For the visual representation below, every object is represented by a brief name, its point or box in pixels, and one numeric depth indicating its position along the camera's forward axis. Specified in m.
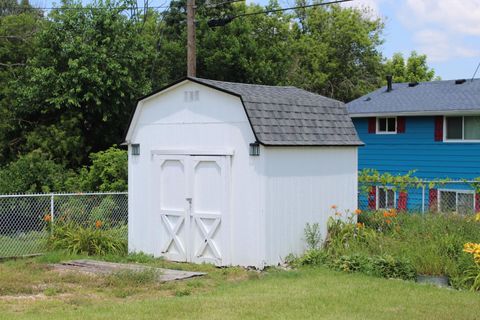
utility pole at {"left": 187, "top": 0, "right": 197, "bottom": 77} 17.89
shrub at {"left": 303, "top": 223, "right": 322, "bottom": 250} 12.51
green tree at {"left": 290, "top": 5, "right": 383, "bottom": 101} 45.09
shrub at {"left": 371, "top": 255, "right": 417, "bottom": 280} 10.62
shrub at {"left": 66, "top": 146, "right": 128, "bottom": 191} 19.16
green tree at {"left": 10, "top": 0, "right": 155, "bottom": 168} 22.05
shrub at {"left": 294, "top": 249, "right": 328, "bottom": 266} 11.75
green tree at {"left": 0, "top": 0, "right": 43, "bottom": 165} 23.48
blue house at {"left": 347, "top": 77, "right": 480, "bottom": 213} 21.47
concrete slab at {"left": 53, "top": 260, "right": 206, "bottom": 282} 10.90
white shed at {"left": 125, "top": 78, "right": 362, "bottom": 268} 11.96
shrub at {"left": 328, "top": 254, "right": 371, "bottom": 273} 10.95
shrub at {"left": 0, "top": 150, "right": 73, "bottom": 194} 19.42
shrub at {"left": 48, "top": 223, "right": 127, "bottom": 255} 13.37
